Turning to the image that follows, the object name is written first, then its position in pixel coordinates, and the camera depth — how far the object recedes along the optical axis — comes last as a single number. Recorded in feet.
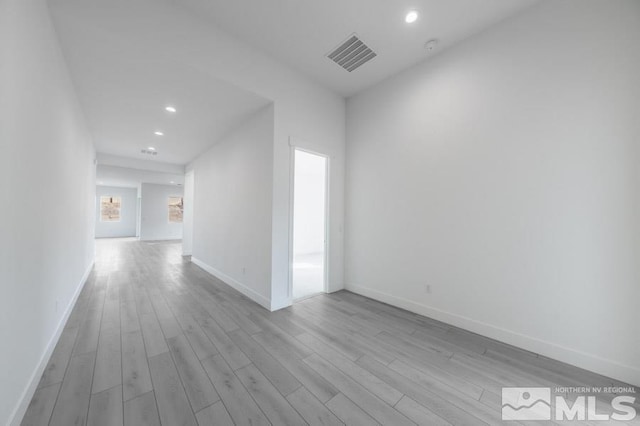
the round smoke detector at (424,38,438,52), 8.53
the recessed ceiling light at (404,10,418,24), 7.46
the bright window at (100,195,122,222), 37.73
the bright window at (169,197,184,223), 35.63
